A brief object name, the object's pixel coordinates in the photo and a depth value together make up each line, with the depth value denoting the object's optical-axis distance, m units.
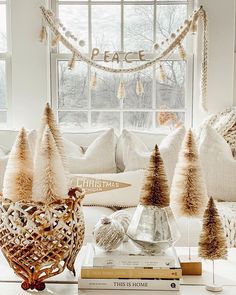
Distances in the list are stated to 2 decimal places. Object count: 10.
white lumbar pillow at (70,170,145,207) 2.93
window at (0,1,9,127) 3.93
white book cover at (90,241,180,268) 1.48
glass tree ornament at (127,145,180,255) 1.51
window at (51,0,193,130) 3.88
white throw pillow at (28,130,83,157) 3.21
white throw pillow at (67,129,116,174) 3.23
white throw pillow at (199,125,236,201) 3.03
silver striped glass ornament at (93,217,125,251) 1.52
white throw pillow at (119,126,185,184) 3.11
